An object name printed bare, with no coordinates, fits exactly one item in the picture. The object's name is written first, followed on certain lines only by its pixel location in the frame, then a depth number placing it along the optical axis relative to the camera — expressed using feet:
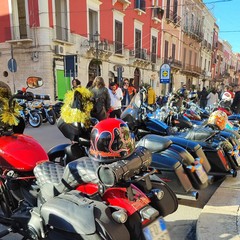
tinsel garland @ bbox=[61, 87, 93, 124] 11.39
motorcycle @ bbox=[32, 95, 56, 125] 30.76
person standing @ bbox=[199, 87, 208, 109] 49.75
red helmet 5.94
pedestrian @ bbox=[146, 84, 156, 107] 28.29
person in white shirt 23.16
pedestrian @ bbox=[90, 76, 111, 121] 16.31
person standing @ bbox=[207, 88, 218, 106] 38.93
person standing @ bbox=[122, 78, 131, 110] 28.89
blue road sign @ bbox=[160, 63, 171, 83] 30.12
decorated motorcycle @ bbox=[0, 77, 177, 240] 5.23
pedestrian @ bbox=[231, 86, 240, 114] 24.85
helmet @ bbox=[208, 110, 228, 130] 13.21
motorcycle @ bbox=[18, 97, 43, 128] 28.91
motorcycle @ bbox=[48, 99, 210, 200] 8.95
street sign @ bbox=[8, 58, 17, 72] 33.25
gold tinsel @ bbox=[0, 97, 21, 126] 8.25
